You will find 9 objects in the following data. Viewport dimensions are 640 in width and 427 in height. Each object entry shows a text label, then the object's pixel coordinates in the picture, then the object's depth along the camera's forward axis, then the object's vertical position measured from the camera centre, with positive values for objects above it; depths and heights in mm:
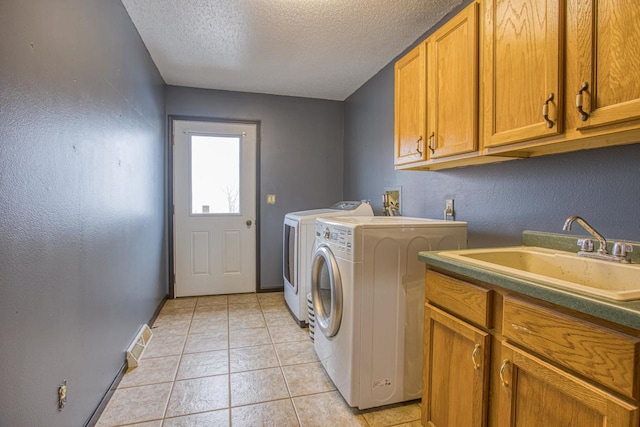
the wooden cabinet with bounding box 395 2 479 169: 1537 +626
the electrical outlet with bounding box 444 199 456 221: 2150 +1
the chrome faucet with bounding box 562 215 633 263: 1151 -136
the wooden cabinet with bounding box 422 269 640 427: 756 -450
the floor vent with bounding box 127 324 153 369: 2158 -981
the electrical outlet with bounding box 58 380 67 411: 1277 -745
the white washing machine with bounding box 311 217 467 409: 1659 -500
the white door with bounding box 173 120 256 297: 3654 +25
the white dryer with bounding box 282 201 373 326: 2854 -347
